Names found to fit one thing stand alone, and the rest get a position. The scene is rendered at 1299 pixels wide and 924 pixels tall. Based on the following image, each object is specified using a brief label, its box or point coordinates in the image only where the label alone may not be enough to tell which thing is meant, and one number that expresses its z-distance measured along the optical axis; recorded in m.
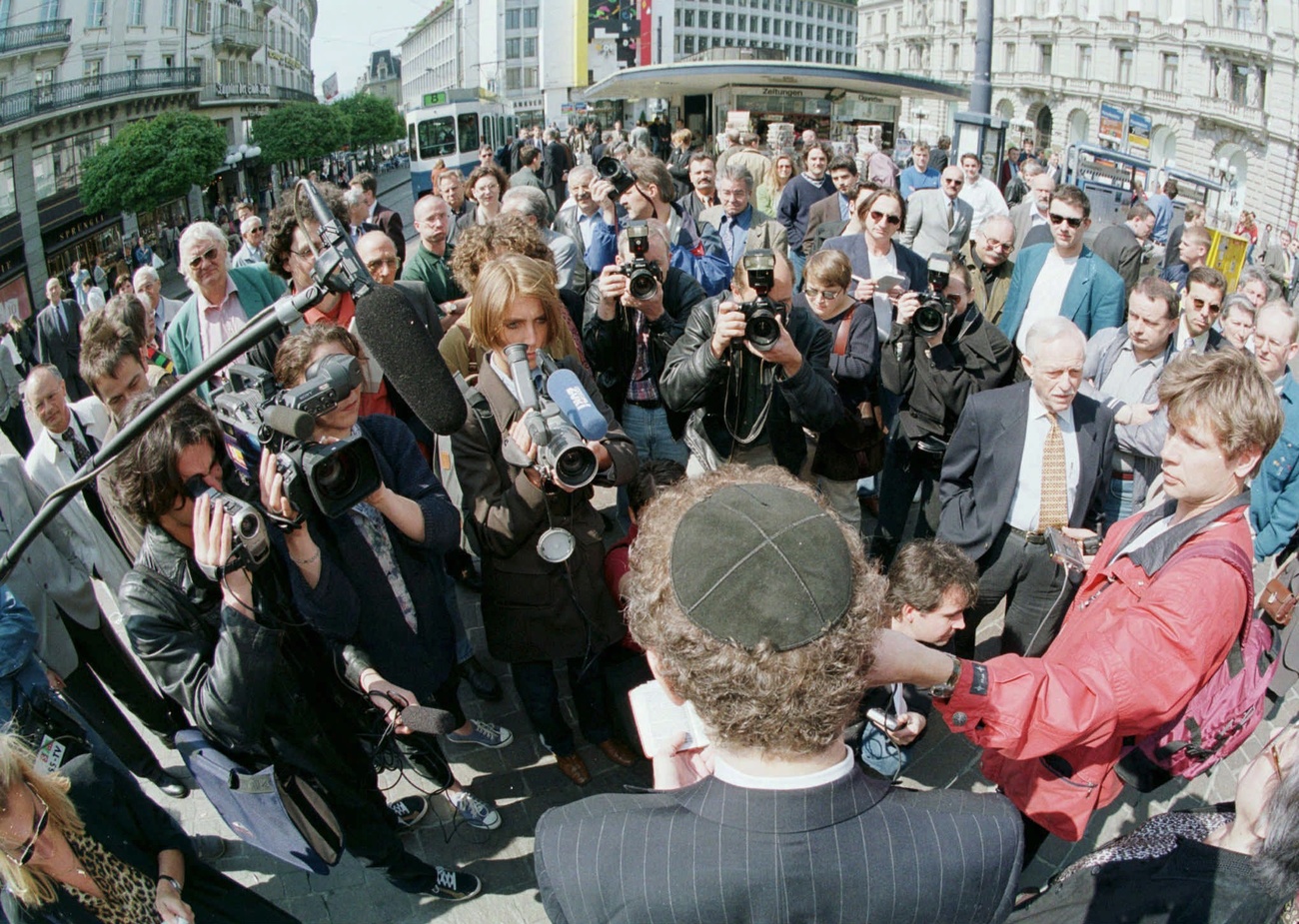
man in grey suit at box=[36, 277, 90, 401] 6.84
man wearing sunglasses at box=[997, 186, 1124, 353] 5.08
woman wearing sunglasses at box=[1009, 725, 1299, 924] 1.72
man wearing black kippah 1.21
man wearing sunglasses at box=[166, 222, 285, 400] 4.53
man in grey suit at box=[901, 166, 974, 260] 7.67
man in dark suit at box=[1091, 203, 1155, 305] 6.82
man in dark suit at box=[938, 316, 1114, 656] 3.46
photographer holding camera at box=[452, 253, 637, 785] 2.98
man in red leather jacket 1.87
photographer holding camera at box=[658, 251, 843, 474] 3.35
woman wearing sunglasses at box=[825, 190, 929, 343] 5.03
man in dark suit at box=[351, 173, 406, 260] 7.61
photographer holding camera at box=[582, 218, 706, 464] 3.98
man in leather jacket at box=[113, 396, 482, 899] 2.28
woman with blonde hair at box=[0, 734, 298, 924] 1.98
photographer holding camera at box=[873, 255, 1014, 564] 4.21
